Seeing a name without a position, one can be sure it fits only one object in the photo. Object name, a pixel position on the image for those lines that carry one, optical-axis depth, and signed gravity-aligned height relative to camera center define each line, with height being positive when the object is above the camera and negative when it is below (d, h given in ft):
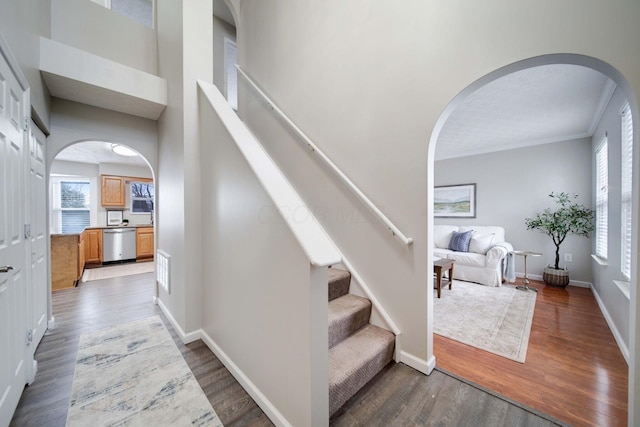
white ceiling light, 13.39 +3.60
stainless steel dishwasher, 17.67 -2.62
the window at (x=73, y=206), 18.78 +0.38
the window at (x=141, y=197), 20.20 +1.19
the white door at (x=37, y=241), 6.22 -0.93
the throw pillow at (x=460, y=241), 14.61 -1.96
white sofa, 12.78 -2.64
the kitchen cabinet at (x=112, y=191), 18.60 +1.60
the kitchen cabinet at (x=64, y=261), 12.09 -2.68
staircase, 4.77 -3.33
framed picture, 17.06 +0.77
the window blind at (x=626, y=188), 7.13 +0.75
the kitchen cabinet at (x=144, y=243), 19.11 -2.67
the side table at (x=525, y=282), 12.20 -3.95
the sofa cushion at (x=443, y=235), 16.19 -1.71
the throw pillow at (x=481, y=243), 13.69 -1.97
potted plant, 12.24 -0.69
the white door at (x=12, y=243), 4.11 -0.63
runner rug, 4.58 -4.10
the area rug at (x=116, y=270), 14.62 -4.18
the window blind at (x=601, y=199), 10.33 +0.55
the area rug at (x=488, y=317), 7.20 -4.12
